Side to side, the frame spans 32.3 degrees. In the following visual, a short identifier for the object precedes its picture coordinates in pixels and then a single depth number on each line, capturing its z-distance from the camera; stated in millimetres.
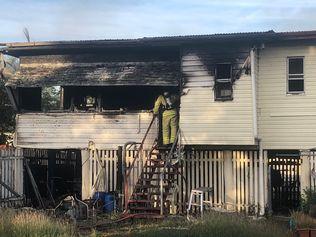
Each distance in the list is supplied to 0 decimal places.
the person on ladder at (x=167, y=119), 18625
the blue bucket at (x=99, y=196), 18703
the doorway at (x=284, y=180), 21150
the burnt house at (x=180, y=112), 18172
